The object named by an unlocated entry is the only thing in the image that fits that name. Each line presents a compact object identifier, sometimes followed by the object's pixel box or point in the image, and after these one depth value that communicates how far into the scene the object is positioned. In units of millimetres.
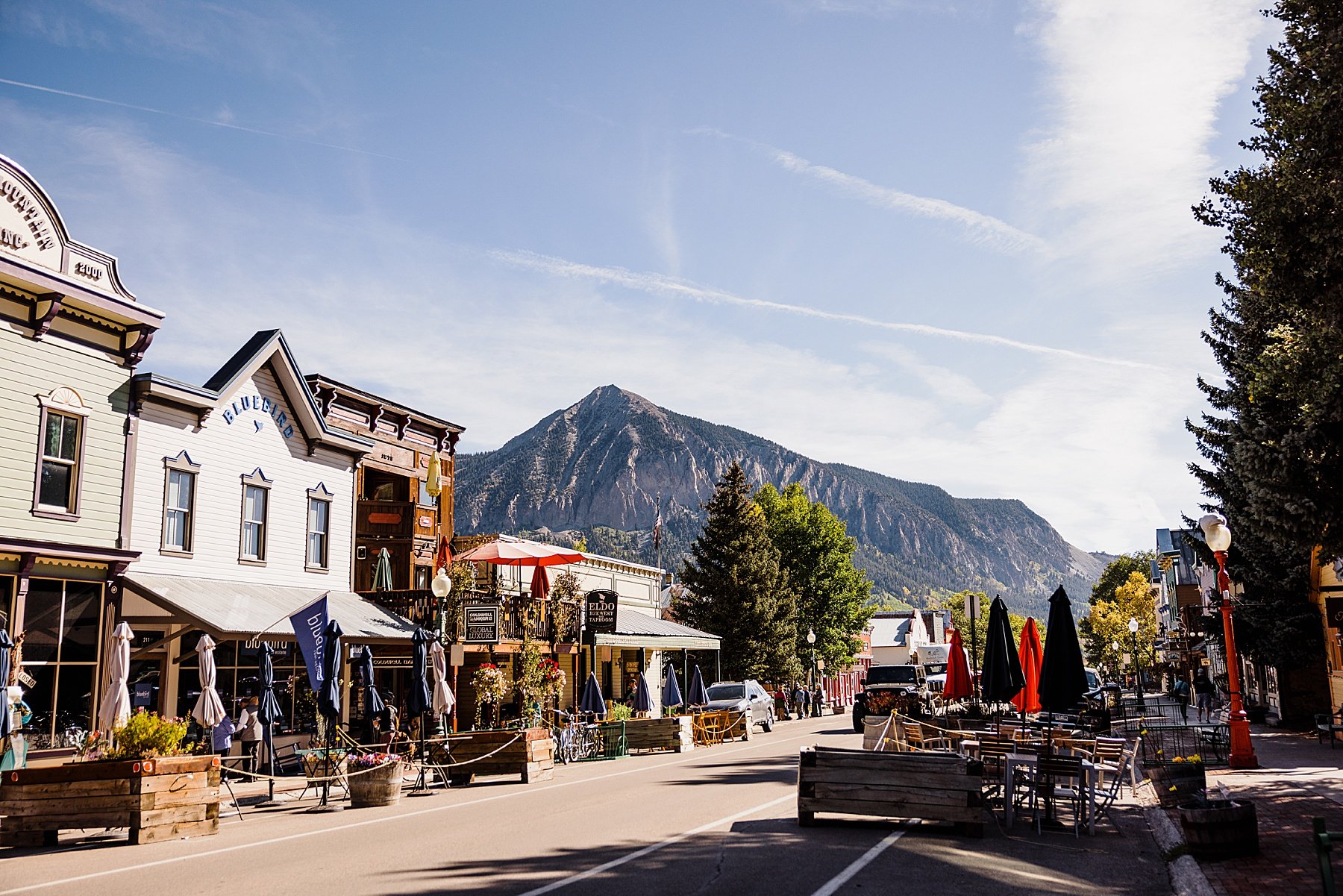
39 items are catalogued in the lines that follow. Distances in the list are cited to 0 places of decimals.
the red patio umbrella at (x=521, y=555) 28734
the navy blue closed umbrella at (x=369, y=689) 21680
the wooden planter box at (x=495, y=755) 19859
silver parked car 35281
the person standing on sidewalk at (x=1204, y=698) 38062
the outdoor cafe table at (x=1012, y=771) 13047
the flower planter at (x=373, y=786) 16656
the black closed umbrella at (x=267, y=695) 19844
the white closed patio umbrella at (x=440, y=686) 23000
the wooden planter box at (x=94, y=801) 12828
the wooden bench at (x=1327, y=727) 22391
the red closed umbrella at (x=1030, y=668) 18266
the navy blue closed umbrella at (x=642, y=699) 33500
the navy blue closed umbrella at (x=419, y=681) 20812
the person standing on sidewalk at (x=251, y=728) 21578
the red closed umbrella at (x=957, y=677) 21531
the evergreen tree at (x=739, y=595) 50469
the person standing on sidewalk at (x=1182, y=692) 35338
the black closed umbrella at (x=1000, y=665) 18078
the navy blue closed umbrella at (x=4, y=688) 15656
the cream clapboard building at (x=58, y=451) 18438
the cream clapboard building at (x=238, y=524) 21391
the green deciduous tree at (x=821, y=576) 62594
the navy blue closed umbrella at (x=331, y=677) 19297
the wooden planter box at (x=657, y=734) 28453
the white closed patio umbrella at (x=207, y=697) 17109
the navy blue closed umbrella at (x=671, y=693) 34188
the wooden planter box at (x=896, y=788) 11758
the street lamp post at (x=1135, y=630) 39728
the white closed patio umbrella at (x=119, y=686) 16000
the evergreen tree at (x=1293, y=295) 10727
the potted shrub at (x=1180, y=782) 13508
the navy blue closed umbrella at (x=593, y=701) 29625
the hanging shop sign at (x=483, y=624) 27188
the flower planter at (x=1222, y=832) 9977
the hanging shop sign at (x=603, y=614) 32625
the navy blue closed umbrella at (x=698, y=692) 37469
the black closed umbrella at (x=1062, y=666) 15781
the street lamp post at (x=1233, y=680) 18391
